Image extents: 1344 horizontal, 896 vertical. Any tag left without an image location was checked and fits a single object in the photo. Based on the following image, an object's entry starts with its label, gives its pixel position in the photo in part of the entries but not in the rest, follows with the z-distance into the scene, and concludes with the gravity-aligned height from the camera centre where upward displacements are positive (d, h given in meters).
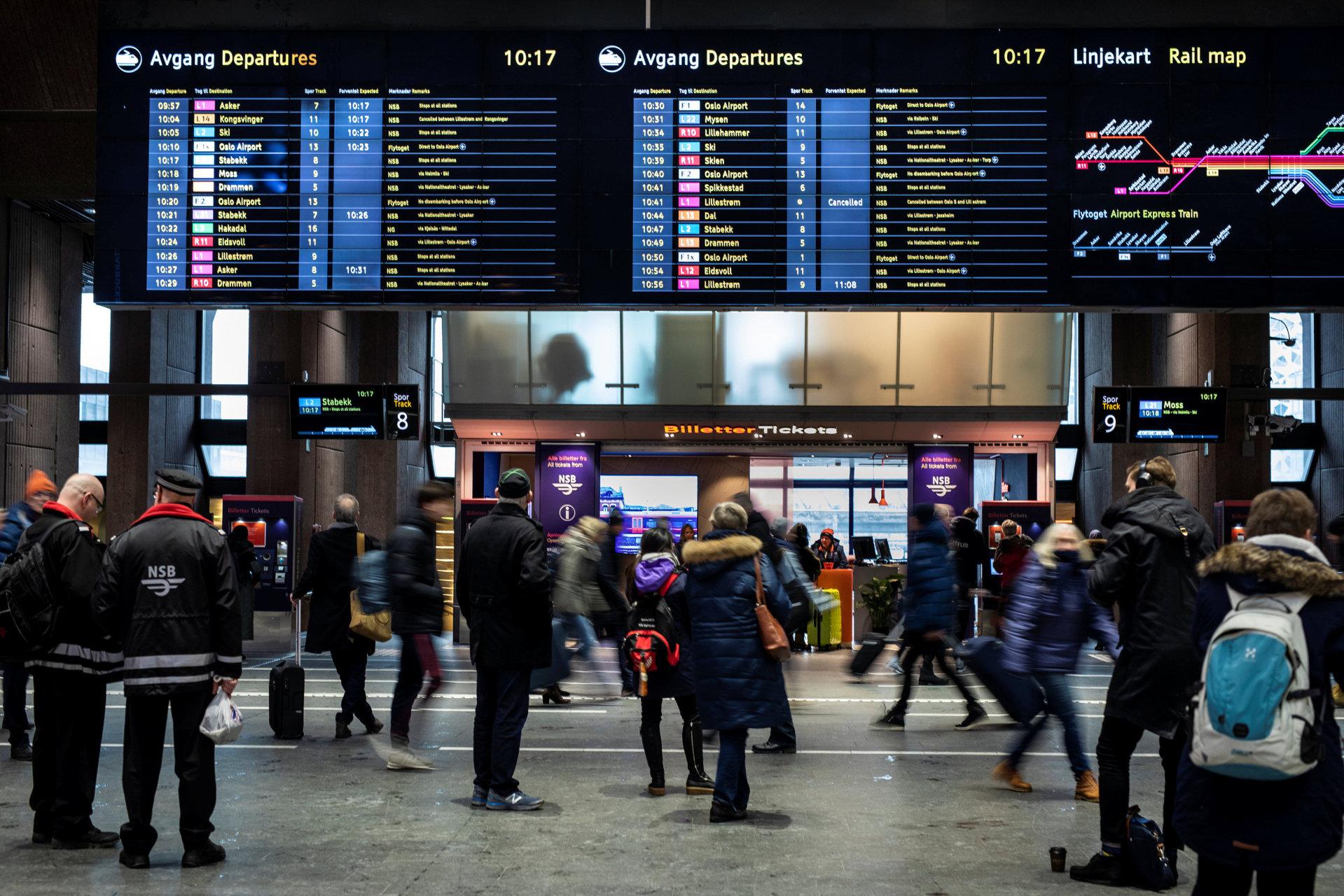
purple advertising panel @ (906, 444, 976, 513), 21.23 -0.34
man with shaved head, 6.54 -1.24
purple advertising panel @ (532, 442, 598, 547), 21.22 -0.58
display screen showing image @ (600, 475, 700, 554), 21.56 -0.80
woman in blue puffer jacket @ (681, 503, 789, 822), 7.04 -1.11
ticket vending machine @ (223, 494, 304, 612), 18.61 -1.19
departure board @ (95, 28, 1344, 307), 9.85 +2.16
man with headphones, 5.93 -0.82
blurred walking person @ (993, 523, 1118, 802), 7.91 -1.05
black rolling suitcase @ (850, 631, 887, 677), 11.89 -1.81
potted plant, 17.80 -1.97
